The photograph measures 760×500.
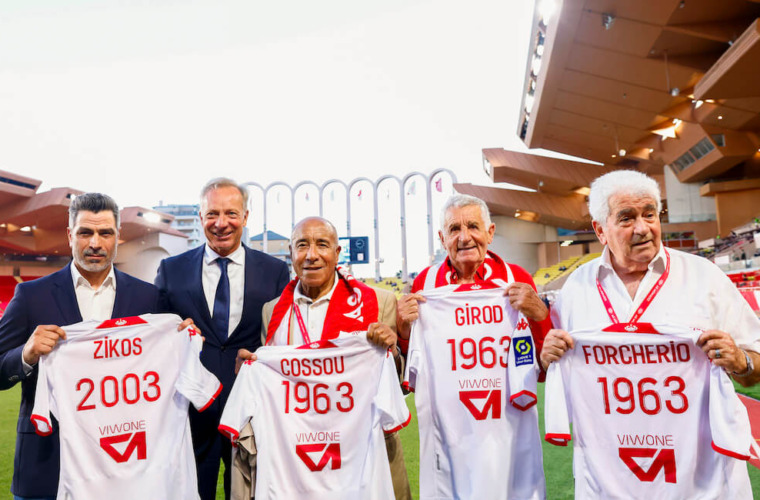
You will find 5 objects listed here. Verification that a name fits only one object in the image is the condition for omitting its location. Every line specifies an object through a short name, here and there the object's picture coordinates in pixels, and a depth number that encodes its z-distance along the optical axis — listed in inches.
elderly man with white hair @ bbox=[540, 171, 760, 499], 86.8
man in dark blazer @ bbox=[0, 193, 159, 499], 100.0
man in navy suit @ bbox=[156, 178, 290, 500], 116.3
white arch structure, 1136.2
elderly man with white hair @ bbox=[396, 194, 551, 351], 105.3
